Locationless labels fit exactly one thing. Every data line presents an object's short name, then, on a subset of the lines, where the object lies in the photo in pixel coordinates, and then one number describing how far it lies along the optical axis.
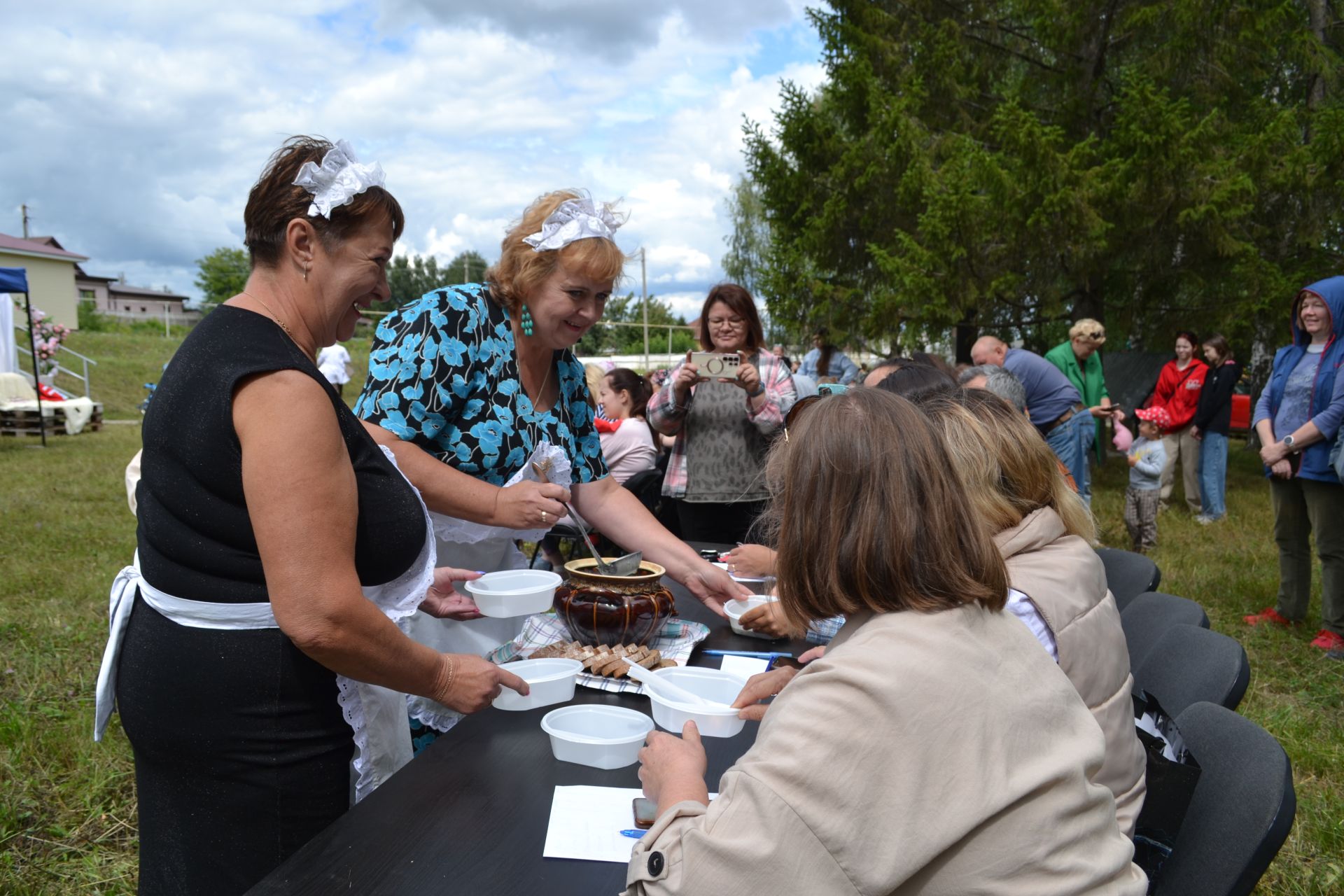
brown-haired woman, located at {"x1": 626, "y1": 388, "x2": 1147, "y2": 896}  0.87
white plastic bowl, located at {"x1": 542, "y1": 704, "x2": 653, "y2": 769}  1.36
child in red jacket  7.68
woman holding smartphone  4.03
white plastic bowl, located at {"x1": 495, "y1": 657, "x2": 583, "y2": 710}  1.56
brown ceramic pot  1.76
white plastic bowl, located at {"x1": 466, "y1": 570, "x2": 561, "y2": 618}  1.79
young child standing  6.19
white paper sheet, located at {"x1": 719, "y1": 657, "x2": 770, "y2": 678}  1.82
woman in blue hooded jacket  4.10
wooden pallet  12.34
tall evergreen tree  8.71
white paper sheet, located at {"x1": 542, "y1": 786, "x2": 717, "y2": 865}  1.14
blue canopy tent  11.07
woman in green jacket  6.91
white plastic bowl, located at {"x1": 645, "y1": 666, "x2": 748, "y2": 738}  1.45
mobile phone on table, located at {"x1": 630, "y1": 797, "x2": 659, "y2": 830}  1.20
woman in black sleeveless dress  1.20
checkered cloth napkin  1.85
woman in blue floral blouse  1.95
